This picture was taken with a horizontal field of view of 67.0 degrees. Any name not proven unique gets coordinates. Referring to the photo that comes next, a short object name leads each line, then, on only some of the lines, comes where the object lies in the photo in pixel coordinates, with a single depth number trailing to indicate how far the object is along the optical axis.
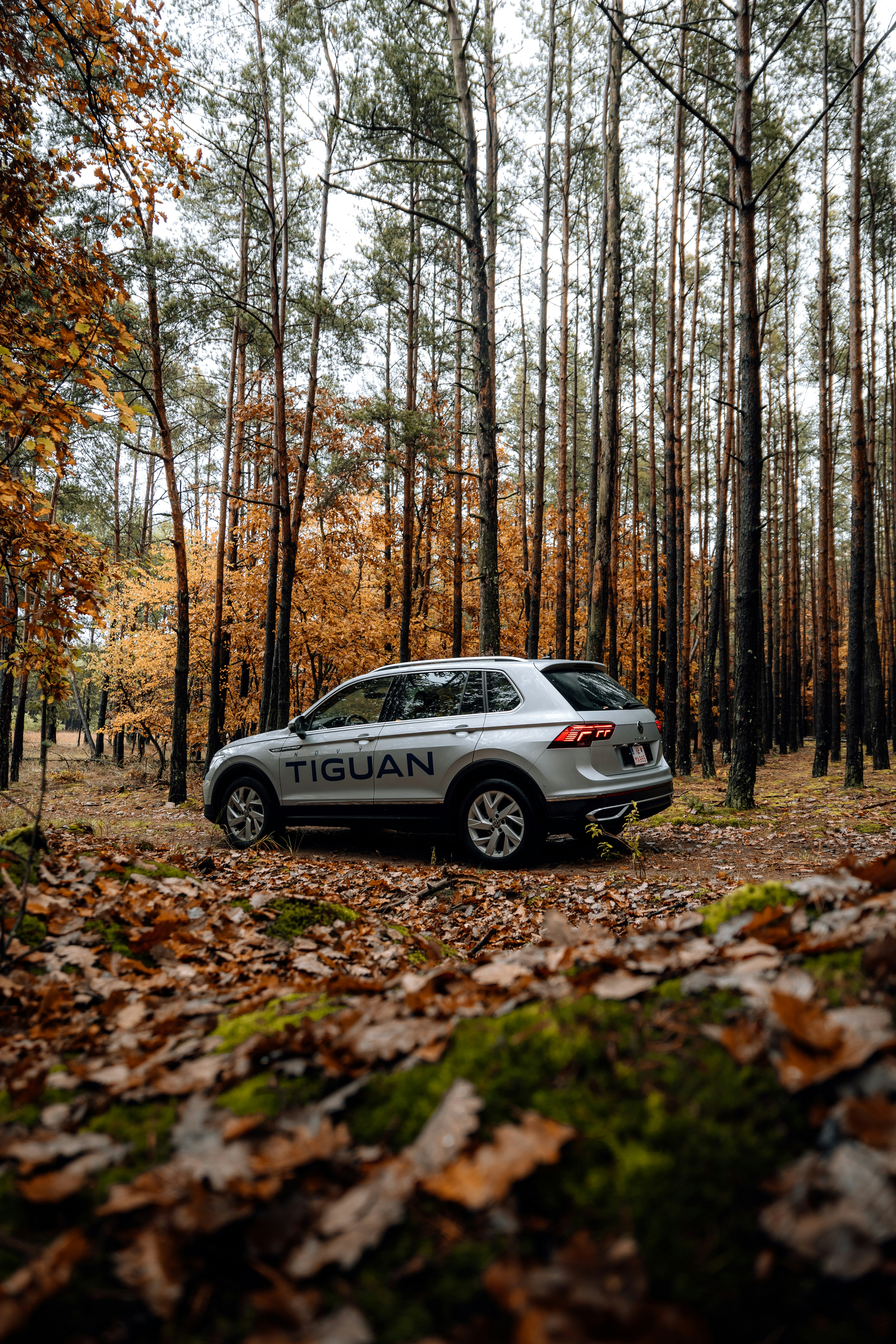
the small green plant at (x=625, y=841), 5.77
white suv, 5.94
